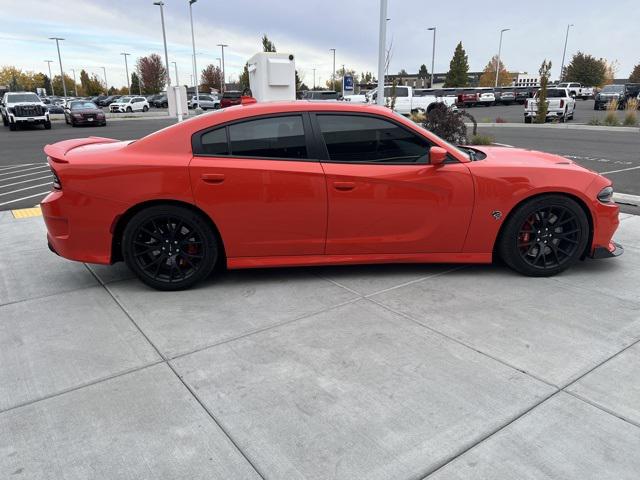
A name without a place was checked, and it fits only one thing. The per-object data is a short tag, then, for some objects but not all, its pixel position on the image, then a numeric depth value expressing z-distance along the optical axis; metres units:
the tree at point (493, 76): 82.31
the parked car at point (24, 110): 25.28
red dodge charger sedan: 3.91
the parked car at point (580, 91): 51.41
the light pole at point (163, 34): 29.62
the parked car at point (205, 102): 49.25
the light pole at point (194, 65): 46.92
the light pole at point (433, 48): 57.67
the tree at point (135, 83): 90.77
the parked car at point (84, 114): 28.20
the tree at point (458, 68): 66.25
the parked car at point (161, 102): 58.99
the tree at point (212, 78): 90.44
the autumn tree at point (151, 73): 89.00
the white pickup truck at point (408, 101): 31.03
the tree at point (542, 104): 23.20
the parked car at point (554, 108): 24.92
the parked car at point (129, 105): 46.97
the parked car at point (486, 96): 45.47
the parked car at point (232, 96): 41.74
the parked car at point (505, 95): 46.94
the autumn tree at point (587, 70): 67.94
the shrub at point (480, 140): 13.12
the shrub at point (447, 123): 10.84
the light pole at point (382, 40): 11.47
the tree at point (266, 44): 48.47
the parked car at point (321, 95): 30.98
